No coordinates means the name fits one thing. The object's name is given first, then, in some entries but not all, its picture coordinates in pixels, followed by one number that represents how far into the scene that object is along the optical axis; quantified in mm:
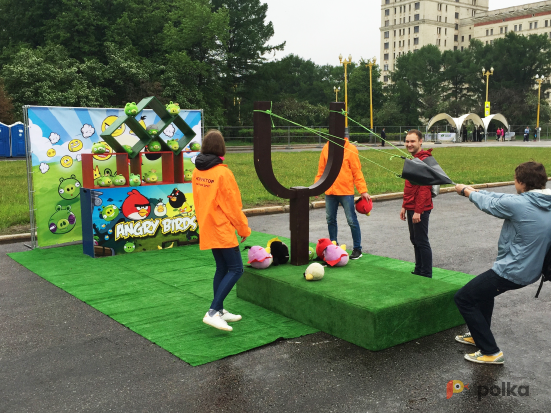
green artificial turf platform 4793
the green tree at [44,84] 36875
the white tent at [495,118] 61594
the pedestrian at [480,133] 60394
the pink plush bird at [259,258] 6016
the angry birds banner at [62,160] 9220
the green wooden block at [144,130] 9047
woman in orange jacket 4961
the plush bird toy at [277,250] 6270
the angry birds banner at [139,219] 8656
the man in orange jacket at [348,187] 7756
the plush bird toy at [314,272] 5551
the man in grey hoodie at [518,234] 4043
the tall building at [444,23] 119688
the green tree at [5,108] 33719
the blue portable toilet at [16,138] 30562
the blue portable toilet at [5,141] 30312
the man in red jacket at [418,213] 6195
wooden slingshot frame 5945
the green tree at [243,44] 54812
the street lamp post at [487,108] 63912
